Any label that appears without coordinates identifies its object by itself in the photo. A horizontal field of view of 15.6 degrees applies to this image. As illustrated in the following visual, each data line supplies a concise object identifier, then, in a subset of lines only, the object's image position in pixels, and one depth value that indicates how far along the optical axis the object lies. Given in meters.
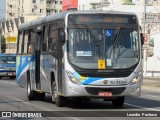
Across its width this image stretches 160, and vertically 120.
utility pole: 54.78
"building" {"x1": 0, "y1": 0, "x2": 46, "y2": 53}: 112.50
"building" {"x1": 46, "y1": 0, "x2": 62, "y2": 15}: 143.75
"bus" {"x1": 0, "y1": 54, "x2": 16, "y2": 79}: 50.06
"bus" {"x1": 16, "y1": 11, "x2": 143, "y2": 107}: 18.19
